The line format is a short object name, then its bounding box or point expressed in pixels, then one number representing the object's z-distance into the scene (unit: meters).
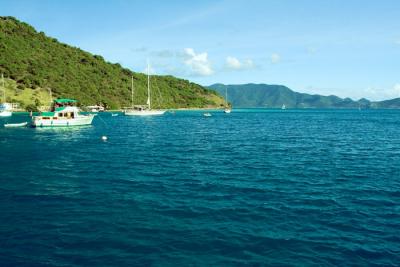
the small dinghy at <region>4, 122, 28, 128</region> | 91.47
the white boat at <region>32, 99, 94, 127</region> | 89.31
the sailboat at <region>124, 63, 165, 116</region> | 162.00
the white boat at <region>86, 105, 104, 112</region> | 189.95
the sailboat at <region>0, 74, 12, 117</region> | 139.88
